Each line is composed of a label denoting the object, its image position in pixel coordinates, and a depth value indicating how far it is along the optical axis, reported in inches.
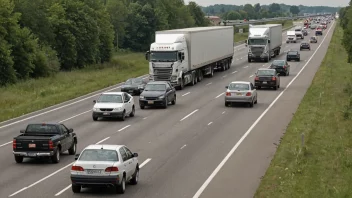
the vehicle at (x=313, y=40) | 5368.6
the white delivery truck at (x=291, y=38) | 5447.8
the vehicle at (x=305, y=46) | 4387.3
